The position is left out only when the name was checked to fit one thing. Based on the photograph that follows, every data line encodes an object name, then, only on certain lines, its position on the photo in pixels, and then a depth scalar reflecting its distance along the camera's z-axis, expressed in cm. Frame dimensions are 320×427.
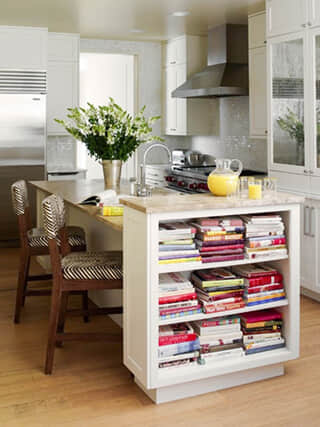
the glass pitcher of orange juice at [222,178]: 306
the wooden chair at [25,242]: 405
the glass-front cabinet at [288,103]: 453
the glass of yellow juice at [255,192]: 299
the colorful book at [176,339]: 282
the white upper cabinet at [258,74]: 547
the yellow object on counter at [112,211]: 344
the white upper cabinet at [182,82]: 702
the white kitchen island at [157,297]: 274
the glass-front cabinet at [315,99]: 433
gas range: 611
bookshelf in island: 277
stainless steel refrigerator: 654
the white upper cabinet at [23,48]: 641
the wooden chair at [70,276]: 314
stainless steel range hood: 602
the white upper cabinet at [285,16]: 450
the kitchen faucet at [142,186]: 380
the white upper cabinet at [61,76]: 689
